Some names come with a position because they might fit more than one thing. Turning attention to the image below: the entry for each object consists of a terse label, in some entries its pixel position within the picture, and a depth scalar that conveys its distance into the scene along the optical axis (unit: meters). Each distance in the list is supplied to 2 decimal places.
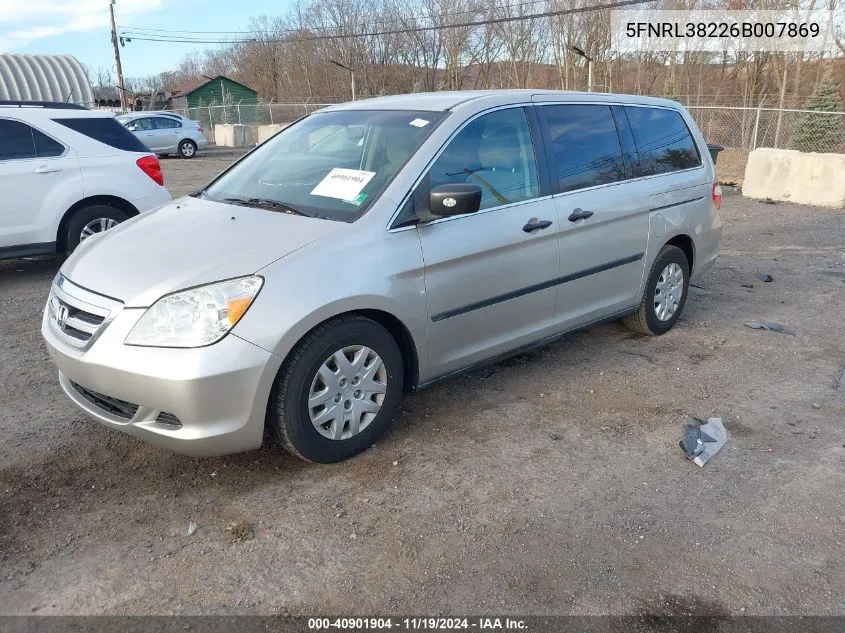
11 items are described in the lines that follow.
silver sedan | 24.16
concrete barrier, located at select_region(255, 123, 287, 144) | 26.81
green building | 51.22
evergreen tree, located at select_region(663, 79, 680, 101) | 27.15
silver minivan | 3.06
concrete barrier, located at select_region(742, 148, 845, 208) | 11.77
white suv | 6.80
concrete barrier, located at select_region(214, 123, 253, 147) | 30.89
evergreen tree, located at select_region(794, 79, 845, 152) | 17.69
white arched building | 24.53
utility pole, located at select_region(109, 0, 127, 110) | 40.06
